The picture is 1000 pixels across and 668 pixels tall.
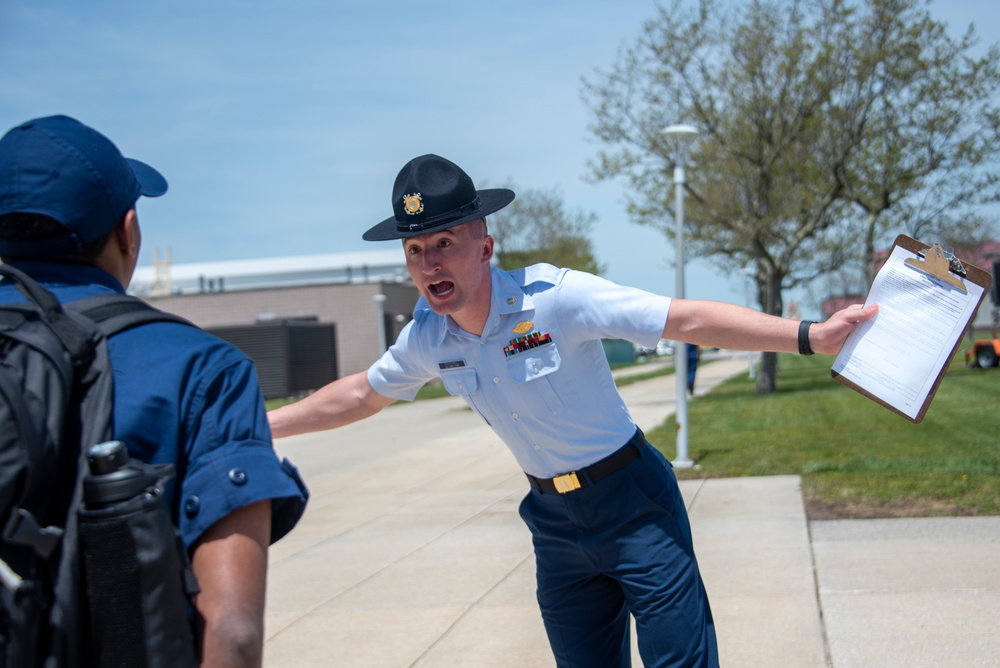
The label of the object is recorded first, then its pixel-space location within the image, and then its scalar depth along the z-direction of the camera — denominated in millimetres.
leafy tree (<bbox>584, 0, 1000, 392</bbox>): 20781
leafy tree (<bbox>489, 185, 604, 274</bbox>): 42062
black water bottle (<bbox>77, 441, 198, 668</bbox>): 1405
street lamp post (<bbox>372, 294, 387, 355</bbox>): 32688
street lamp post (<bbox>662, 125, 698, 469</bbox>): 11156
